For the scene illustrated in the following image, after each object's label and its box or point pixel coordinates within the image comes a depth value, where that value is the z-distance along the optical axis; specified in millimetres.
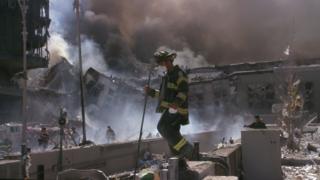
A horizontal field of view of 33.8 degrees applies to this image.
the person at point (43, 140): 18359
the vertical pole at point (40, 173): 8497
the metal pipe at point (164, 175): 5418
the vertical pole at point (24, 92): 14694
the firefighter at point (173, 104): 5648
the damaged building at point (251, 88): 42812
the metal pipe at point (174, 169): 5352
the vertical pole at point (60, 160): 10583
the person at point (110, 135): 24703
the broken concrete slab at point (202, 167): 5672
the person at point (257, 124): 10675
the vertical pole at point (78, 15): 23542
